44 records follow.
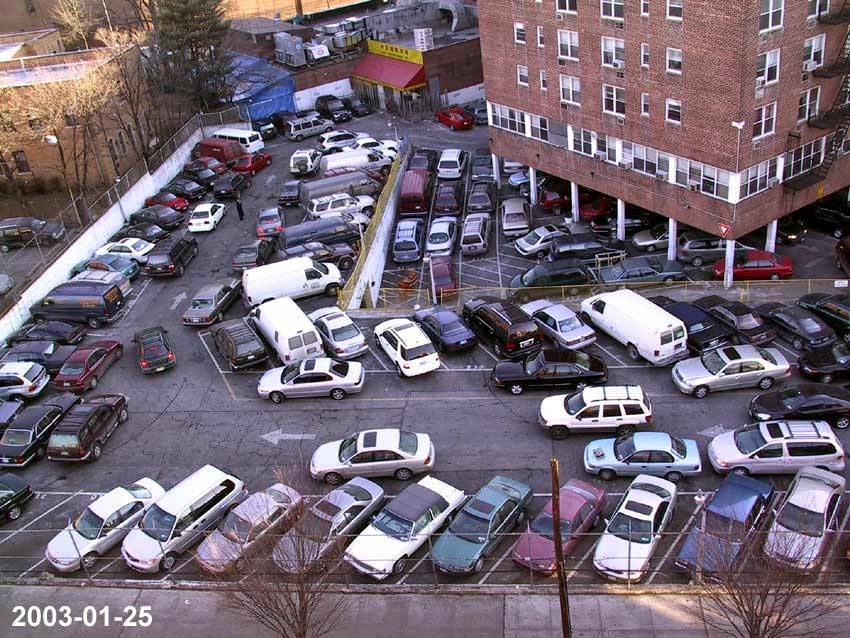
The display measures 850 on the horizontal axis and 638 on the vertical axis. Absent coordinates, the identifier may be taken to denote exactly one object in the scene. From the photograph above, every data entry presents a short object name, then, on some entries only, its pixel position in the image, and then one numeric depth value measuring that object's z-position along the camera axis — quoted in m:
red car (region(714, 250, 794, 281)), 33.84
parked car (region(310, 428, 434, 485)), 23.56
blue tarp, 58.00
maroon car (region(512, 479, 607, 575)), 19.89
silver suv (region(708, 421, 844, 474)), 22.16
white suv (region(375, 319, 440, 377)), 28.31
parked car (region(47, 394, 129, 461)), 25.53
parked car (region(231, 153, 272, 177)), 49.49
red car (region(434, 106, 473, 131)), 55.12
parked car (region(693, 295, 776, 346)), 28.50
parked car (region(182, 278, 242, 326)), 32.91
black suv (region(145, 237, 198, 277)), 37.31
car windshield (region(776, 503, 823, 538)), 19.41
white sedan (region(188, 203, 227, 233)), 42.19
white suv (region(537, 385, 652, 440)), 24.47
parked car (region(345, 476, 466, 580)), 20.31
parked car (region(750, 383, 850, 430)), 24.03
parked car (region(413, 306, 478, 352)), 29.53
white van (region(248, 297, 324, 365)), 29.16
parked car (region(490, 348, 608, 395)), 26.88
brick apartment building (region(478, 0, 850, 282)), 30.78
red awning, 56.81
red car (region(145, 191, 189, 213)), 45.41
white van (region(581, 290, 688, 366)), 27.64
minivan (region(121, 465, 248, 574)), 21.33
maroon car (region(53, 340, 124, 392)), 29.34
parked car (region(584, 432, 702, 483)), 22.58
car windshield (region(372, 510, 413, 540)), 20.70
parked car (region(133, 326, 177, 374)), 30.11
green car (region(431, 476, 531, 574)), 20.20
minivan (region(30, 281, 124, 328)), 33.94
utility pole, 15.16
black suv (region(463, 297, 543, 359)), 28.64
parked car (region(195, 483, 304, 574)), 19.94
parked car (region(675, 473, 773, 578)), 18.11
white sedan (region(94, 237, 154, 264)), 39.19
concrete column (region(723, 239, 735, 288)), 33.31
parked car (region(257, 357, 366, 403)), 27.70
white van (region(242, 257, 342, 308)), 33.38
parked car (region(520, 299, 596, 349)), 29.16
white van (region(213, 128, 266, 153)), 52.62
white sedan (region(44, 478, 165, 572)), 21.61
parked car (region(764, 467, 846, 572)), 18.00
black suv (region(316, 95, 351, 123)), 58.16
